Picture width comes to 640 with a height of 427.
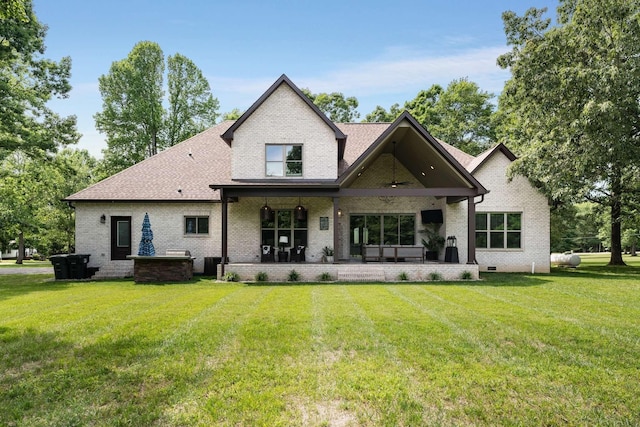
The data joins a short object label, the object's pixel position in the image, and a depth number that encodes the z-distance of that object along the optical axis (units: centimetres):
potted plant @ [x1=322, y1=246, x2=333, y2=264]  1552
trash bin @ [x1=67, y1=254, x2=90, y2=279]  1551
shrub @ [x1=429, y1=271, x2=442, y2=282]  1411
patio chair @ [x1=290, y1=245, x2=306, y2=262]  1620
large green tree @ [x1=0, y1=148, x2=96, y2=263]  2270
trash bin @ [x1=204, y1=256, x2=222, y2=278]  1614
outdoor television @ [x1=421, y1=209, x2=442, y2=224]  1722
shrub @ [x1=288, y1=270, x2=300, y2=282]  1418
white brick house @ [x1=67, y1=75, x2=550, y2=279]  1466
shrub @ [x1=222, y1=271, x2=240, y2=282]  1405
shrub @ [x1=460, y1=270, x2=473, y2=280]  1413
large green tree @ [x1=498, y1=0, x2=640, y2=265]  1563
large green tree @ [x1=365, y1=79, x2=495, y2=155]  3338
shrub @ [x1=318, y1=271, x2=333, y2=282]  1418
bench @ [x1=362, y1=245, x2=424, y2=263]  1587
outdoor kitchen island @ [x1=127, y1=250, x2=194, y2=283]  1420
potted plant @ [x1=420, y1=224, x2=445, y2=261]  1722
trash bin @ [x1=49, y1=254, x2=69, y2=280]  1534
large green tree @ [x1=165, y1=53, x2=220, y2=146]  3384
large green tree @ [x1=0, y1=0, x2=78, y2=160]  1755
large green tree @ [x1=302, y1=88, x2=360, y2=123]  3759
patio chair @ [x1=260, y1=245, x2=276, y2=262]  1612
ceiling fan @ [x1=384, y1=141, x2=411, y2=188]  1701
